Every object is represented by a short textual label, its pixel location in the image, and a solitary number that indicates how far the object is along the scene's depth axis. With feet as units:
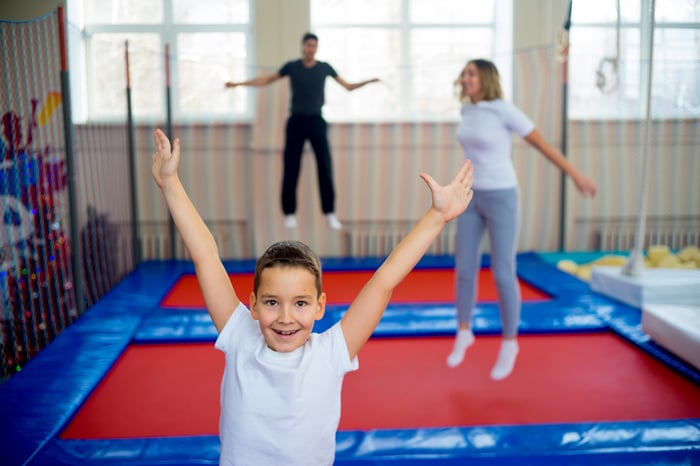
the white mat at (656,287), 11.62
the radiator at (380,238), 18.03
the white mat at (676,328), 8.77
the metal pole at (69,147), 11.28
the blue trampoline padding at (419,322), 10.65
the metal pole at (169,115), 16.60
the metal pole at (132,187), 15.48
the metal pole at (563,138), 17.62
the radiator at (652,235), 17.83
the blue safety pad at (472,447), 6.09
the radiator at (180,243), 17.62
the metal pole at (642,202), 10.85
